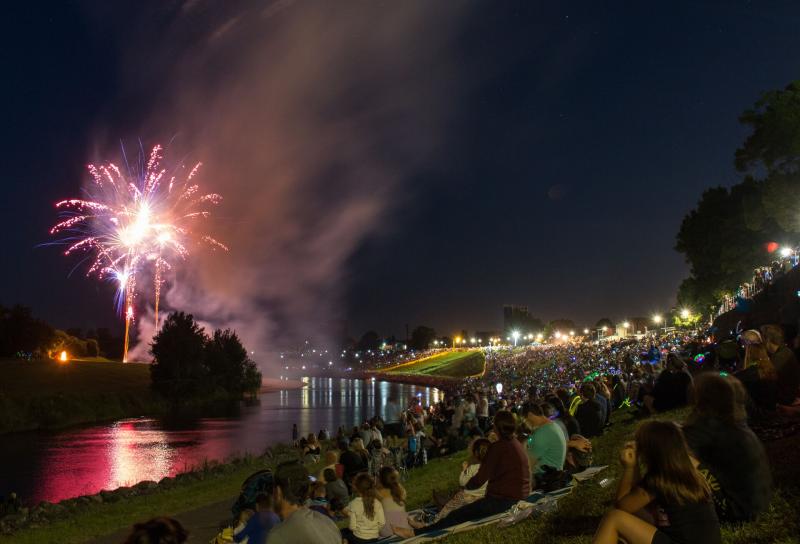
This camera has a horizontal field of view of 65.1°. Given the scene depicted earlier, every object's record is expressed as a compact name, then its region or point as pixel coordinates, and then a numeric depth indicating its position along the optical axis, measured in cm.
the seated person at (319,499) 968
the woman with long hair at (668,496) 470
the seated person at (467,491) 923
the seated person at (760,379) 973
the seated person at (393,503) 894
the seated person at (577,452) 1159
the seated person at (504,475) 856
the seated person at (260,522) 733
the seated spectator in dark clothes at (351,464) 1463
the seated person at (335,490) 1214
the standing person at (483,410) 2305
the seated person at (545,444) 1051
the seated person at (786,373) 977
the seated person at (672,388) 1464
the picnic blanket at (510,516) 830
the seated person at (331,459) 1363
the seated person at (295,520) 551
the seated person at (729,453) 598
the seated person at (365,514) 880
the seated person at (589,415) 1509
